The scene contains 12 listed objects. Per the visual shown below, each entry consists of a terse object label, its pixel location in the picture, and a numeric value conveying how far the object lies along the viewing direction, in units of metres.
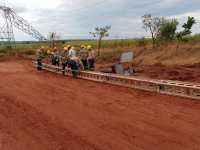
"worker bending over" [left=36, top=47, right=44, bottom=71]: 12.18
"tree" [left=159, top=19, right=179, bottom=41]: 15.91
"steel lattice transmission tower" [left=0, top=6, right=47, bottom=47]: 22.12
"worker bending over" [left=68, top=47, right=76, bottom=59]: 9.54
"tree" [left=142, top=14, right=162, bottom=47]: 16.49
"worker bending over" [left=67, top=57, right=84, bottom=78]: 9.47
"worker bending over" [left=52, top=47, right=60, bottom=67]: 11.44
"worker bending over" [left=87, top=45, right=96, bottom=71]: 9.68
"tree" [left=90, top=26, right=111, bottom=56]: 18.03
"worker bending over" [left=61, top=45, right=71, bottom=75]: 10.08
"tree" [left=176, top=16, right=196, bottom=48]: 13.74
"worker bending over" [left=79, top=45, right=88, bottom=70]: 9.84
